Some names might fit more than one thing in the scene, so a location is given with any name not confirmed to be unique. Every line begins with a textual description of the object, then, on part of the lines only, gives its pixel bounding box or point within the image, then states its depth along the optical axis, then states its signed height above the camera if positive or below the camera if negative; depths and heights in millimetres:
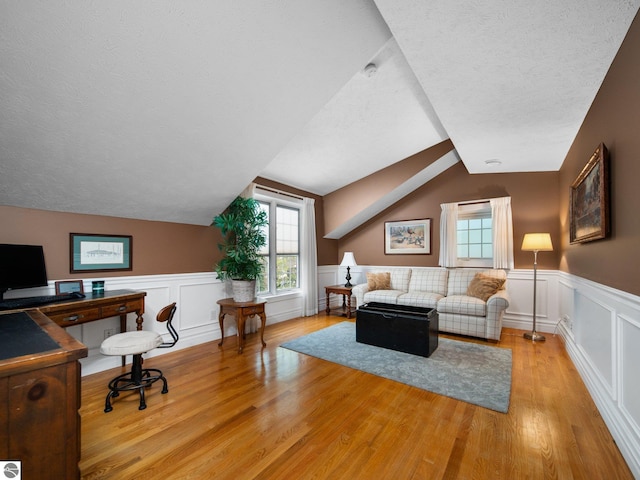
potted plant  3566 -21
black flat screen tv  2250 -188
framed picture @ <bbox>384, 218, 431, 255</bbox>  5324 +178
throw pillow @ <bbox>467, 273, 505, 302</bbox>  4039 -553
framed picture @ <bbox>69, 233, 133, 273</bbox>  2824 -80
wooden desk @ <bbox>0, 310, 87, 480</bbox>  940 -565
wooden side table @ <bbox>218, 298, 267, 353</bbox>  3367 -784
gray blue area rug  2461 -1222
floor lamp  3867 +17
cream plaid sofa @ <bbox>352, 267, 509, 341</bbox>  3842 -738
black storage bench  3250 -963
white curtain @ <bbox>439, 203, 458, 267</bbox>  4934 +199
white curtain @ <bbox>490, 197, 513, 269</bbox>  4461 +216
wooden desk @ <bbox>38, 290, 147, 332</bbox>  2213 -533
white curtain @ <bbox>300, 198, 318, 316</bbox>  5301 -187
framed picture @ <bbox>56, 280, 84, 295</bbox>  2635 -388
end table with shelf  5234 -844
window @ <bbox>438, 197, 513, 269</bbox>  4496 +215
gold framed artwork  2041 +394
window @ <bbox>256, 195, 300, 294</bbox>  4848 -42
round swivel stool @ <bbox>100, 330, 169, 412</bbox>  2197 -818
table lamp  5400 -279
